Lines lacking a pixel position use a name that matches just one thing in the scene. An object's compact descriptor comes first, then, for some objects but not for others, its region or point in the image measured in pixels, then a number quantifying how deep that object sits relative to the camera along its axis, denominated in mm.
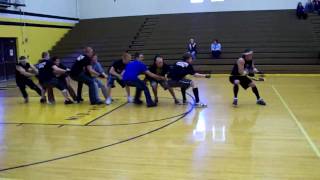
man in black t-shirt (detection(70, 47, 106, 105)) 9094
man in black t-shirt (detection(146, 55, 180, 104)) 8814
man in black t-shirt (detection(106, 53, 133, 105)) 9197
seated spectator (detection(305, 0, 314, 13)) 19625
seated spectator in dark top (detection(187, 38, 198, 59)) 18469
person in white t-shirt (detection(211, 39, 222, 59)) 18281
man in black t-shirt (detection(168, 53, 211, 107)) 8648
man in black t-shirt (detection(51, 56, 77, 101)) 9383
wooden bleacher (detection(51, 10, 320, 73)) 17781
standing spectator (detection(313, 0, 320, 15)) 18938
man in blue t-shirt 8748
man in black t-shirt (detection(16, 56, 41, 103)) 9780
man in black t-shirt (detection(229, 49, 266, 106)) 8422
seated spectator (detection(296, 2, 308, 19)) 19953
